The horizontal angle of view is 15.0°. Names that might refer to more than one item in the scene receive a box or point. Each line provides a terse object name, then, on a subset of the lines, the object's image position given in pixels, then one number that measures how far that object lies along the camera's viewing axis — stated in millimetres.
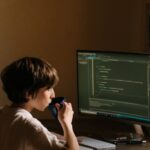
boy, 2105
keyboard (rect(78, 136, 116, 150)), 2647
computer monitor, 2801
